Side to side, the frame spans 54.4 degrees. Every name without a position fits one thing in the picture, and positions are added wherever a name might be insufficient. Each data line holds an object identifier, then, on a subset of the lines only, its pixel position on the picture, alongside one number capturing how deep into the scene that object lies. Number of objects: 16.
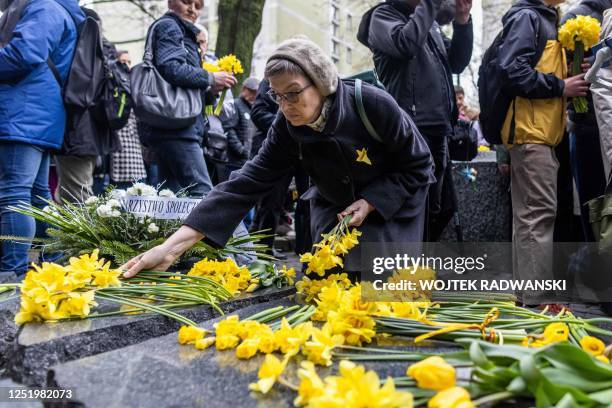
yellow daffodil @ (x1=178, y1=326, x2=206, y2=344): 1.83
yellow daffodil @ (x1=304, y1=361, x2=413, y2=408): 1.13
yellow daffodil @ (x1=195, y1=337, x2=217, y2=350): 1.78
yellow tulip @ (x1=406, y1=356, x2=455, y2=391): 1.29
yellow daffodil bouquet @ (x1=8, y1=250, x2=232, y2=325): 2.04
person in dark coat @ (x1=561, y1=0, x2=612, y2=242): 3.87
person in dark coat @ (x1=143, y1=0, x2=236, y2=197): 4.30
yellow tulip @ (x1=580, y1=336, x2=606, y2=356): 1.63
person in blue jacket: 3.61
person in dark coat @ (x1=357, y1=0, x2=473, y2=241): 3.76
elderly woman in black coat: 2.61
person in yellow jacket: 3.71
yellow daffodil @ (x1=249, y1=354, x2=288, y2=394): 1.39
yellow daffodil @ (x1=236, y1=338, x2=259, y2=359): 1.67
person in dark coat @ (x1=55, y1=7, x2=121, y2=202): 4.30
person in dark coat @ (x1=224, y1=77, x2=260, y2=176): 6.06
